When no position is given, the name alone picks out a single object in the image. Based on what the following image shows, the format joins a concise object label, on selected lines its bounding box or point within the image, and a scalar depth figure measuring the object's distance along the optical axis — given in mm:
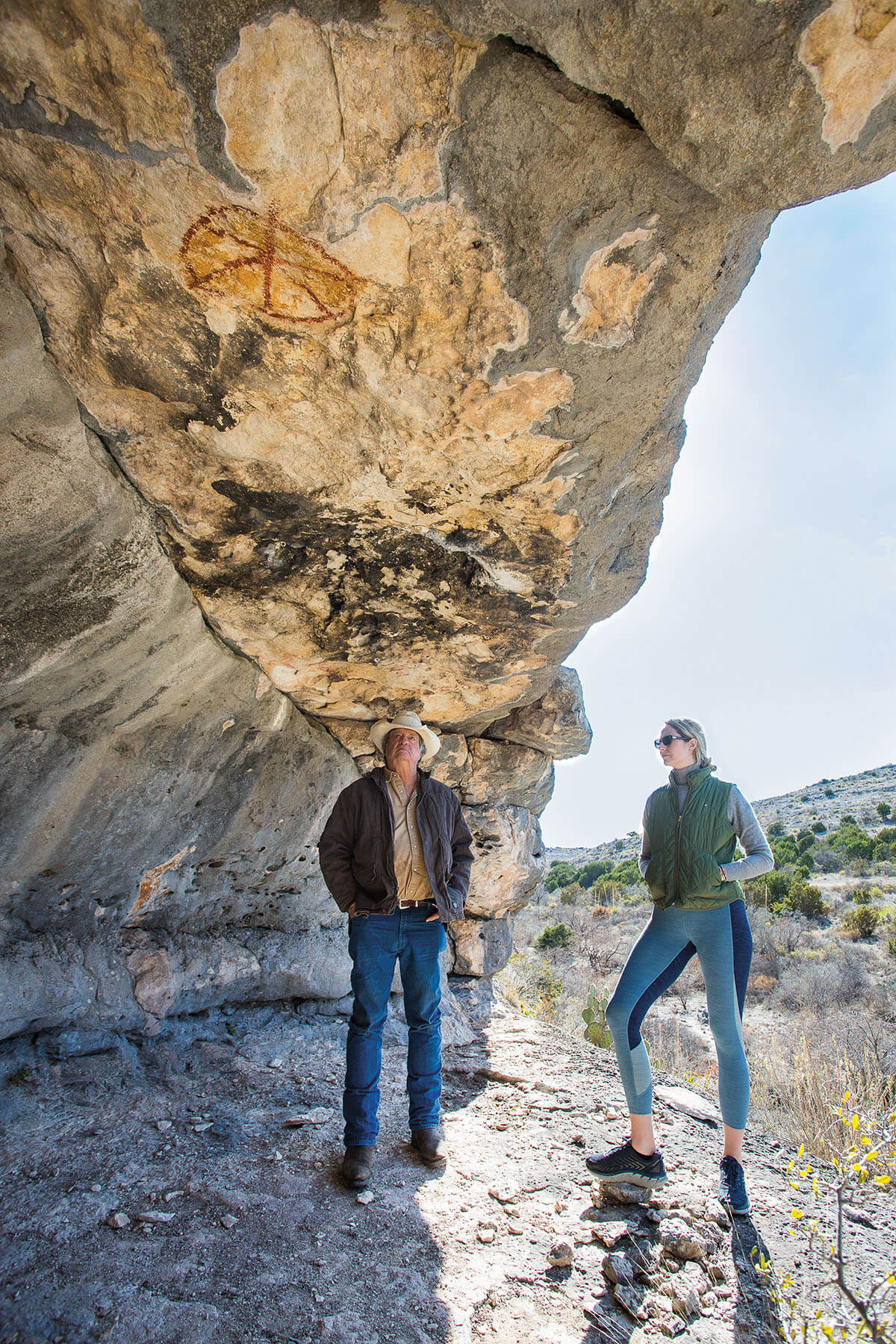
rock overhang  1457
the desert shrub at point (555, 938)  13180
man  2545
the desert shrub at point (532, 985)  7461
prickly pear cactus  5902
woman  2408
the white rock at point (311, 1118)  2824
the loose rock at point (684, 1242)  2086
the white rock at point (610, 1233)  2162
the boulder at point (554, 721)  5133
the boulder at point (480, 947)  5797
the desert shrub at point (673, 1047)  6039
